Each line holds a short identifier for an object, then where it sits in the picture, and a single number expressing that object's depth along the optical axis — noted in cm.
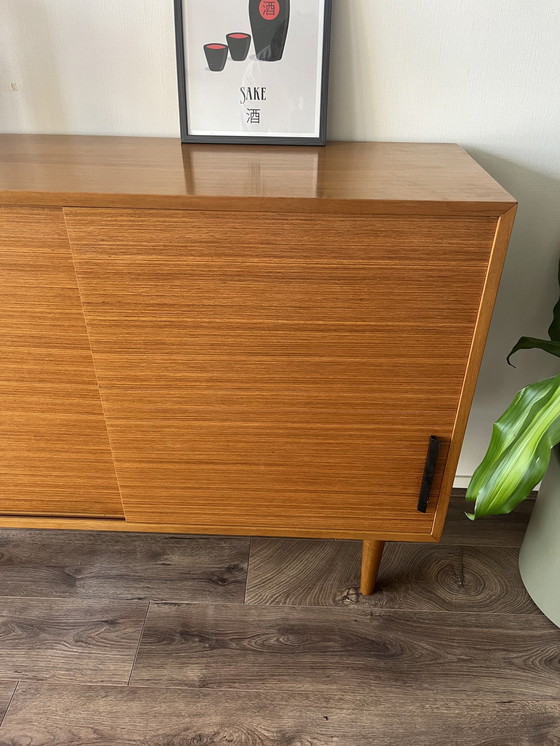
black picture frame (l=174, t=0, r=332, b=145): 99
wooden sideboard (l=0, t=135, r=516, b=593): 80
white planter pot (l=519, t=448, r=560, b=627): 115
